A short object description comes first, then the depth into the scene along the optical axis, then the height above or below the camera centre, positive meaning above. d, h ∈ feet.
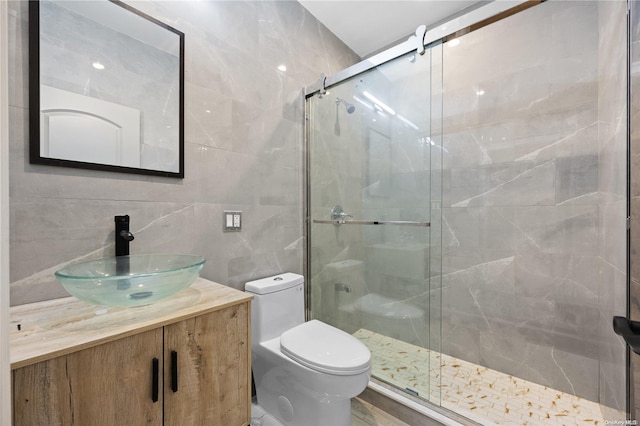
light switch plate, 5.12 -0.18
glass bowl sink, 2.69 -0.75
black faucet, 3.74 -0.32
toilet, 4.04 -2.30
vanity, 2.26 -1.43
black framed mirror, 3.36 +1.68
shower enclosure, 5.21 -0.08
